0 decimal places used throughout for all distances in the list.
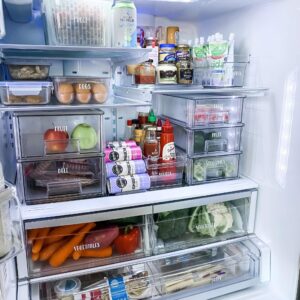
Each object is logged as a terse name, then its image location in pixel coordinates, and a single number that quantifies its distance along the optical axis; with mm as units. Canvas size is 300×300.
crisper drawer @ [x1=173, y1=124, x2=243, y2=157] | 1303
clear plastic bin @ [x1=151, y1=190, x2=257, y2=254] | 1235
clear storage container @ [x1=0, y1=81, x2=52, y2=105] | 956
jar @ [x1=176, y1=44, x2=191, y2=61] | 1363
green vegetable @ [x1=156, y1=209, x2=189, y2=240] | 1254
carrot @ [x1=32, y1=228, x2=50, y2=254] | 1084
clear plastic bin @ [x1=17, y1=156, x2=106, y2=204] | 1092
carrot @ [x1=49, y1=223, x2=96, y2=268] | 1104
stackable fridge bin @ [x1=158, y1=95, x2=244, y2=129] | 1285
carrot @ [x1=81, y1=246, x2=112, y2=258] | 1153
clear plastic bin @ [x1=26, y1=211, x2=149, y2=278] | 1087
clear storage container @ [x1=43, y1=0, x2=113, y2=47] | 962
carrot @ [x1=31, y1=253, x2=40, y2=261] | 1092
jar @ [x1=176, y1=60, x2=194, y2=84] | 1365
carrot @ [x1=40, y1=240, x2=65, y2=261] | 1107
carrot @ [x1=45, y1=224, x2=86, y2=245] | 1114
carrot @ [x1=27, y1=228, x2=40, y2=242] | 1071
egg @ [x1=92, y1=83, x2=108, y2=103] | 1067
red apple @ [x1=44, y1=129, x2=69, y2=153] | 1092
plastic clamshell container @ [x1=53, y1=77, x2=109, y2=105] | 1039
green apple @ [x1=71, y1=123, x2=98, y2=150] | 1141
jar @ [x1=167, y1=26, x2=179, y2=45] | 1477
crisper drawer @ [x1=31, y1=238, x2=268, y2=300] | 1139
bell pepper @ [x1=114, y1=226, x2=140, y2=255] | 1175
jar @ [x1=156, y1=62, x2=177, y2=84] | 1321
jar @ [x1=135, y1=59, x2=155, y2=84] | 1261
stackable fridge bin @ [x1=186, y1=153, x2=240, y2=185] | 1313
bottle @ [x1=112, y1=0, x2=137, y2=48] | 1013
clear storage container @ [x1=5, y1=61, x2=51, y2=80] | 1017
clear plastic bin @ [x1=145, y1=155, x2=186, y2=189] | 1263
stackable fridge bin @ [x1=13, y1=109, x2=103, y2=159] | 1080
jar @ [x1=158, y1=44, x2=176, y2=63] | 1352
